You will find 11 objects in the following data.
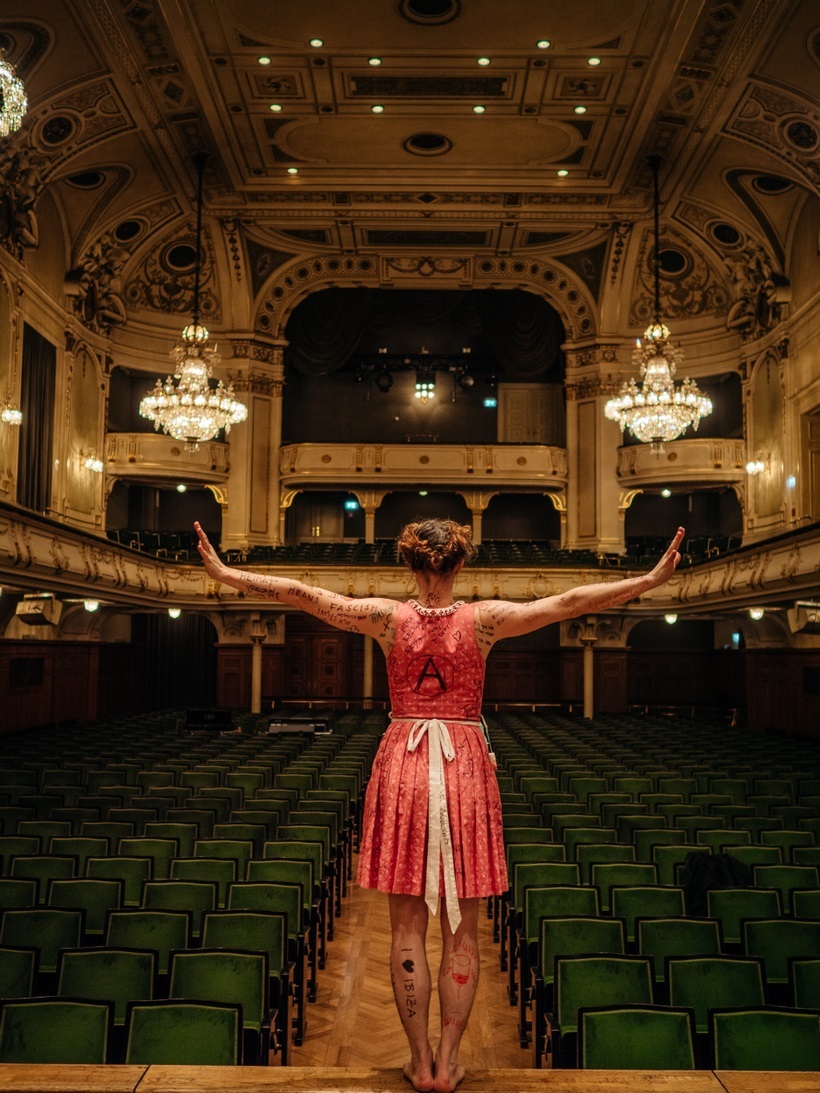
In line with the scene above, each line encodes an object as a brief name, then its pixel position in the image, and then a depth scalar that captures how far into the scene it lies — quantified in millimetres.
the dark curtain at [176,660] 25656
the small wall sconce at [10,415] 17266
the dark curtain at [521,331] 26609
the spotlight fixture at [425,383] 28562
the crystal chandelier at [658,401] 17016
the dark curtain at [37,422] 18500
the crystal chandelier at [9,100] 7602
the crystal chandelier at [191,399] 17328
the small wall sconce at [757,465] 21641
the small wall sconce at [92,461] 21969
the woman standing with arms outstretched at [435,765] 2764
